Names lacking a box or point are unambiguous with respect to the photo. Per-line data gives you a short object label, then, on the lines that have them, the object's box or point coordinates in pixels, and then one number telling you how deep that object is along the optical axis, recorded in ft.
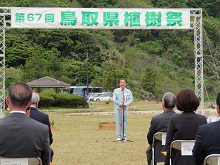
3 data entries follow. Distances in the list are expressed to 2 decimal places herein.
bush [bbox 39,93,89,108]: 116.30
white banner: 65.14
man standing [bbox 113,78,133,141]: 42.73
